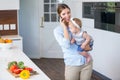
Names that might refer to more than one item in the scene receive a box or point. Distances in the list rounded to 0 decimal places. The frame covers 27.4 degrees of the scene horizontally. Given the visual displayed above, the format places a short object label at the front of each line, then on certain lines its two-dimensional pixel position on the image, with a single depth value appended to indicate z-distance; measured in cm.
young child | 249
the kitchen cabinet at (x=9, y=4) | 481
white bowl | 333
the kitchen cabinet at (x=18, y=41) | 469
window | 636
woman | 245
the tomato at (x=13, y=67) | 225
